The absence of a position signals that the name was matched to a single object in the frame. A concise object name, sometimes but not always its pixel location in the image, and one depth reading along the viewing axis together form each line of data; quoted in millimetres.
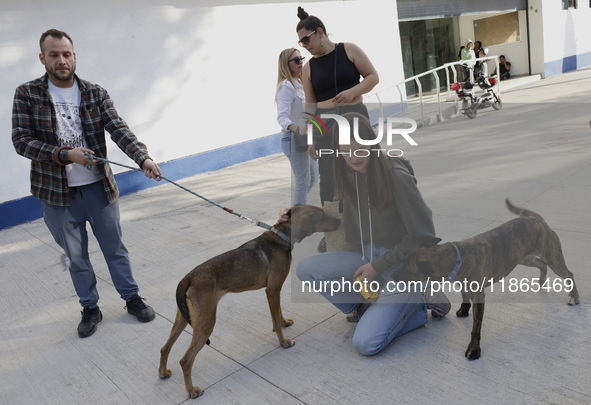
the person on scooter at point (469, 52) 14703
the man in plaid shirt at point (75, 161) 3062
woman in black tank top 3479
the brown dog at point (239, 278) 2463
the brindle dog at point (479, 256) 2383
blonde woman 4344
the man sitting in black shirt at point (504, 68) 18297
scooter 8477
